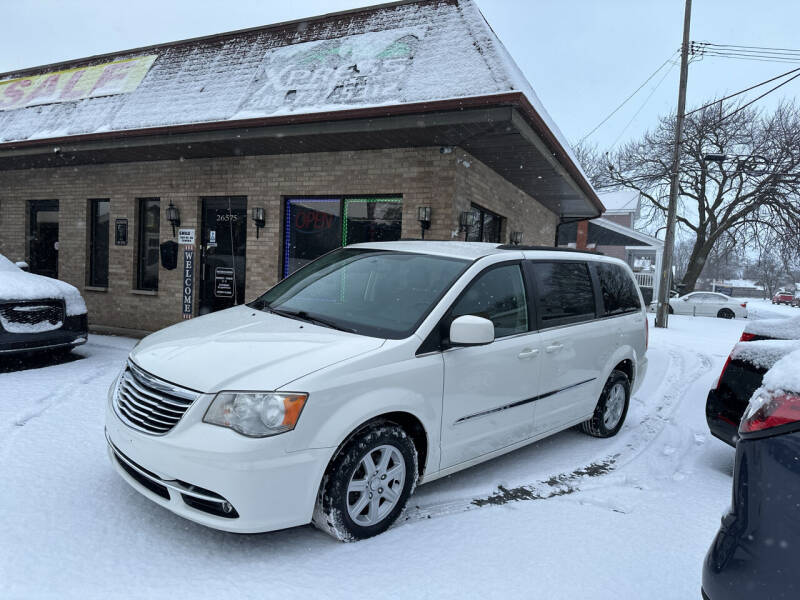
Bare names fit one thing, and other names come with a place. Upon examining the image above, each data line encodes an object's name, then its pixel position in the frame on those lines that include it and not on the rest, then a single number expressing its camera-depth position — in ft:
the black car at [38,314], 19.79
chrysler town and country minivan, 8.26
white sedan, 77.05
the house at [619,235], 70.42
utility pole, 54.70
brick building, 23.43
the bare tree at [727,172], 83.82
